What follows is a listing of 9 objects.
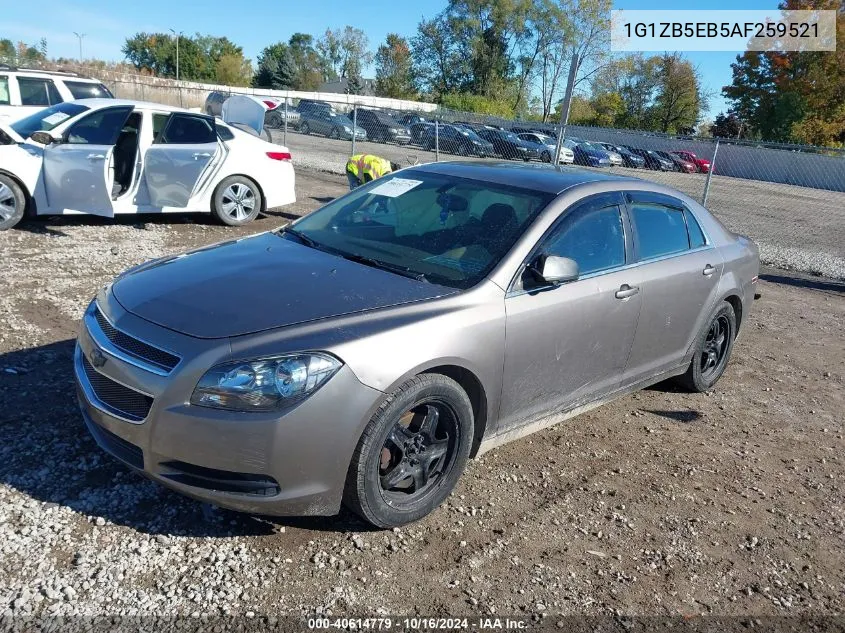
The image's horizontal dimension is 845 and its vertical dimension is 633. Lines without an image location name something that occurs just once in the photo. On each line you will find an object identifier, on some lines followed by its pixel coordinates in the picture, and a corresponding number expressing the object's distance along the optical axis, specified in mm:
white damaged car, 8250
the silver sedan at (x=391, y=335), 2811
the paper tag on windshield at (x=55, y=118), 8836
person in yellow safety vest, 9227
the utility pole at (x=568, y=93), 15750
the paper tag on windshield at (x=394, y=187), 4424
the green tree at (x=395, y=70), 78125
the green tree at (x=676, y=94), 60469
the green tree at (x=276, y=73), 81688
